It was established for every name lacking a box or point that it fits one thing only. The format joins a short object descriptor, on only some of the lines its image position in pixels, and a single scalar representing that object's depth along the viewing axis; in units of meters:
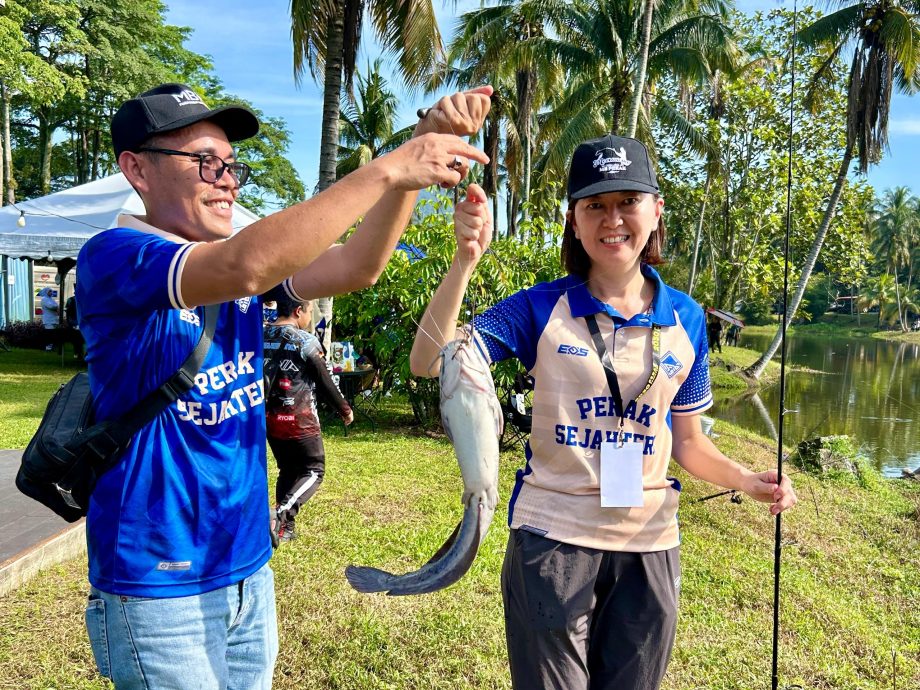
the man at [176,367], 1.33
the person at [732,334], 34.22
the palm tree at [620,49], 17.20
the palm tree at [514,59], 18.77
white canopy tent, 11.64
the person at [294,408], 4.79
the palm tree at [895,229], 65.75
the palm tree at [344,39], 8.74
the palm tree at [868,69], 16.78
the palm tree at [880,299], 62.53
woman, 1.84
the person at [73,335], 14.15
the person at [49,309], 17.44
